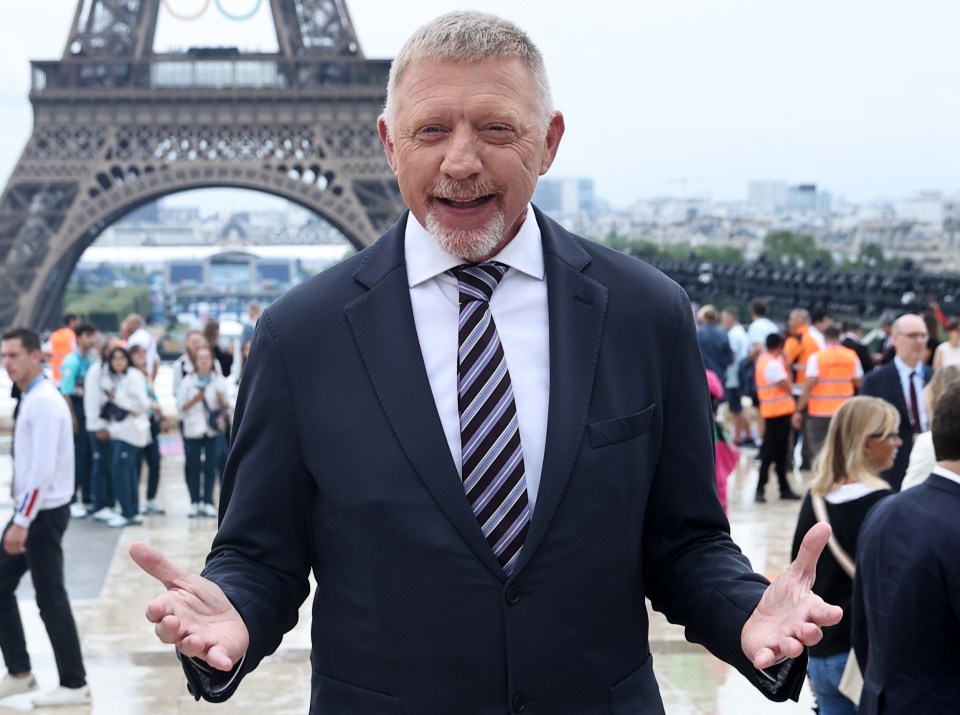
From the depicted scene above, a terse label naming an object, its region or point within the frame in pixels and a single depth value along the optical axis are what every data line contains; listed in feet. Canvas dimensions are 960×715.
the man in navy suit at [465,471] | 7.11
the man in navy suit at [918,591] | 11.16
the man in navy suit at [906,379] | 26.61
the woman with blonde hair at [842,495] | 15.03
